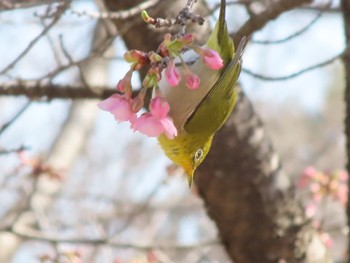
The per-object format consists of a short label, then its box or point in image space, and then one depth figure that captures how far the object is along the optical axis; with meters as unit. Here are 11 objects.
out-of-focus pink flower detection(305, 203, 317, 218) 6.77
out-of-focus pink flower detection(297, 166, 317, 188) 7.71
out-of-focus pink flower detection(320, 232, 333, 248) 6.71
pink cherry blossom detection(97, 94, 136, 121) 3.25
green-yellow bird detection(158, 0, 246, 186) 4.45
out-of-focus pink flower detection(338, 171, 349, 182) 7.72
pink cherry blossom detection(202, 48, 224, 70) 3.24
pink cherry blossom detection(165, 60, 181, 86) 3.03
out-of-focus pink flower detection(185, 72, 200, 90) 3.22
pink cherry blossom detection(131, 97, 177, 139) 3.27
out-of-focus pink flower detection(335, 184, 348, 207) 7.57
